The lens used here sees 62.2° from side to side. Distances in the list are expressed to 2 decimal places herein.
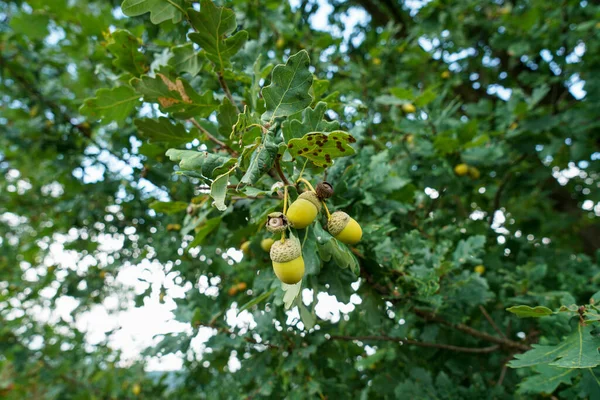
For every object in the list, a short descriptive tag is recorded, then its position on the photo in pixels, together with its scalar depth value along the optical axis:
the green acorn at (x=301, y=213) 0.31
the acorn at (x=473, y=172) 0.72
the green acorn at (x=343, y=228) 0.32
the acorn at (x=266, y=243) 0.41
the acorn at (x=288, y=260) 0.30
